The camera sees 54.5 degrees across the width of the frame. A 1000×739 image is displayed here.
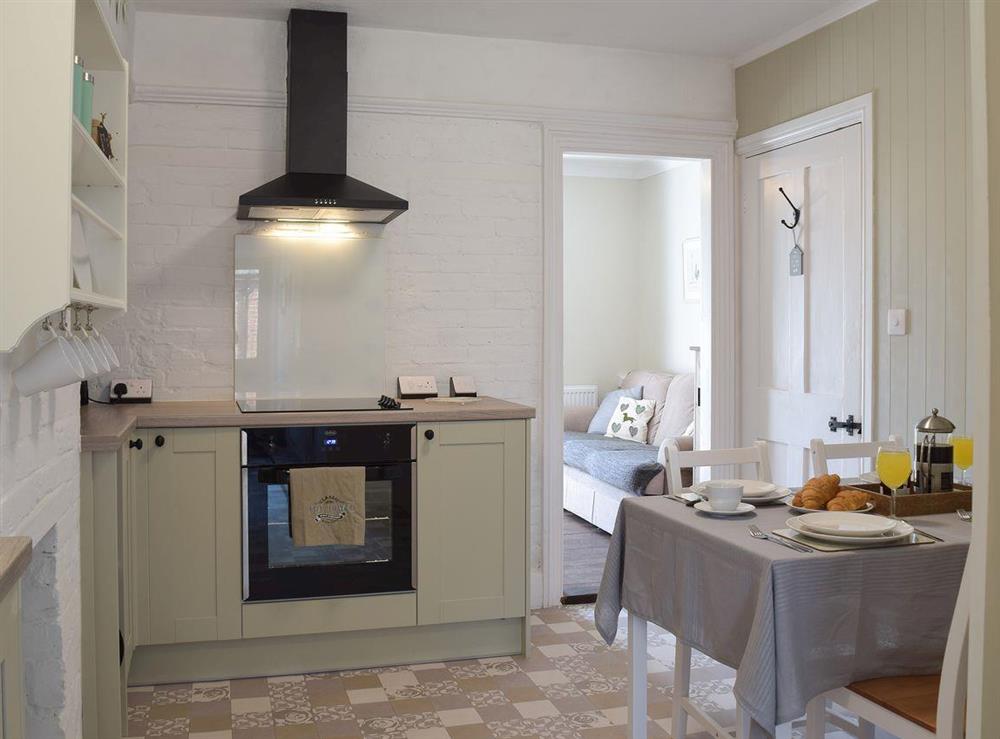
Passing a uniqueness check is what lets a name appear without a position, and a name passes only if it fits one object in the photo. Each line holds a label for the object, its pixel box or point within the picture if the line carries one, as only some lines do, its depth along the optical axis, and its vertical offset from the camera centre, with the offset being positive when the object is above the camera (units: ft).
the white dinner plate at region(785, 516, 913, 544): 6.86 -1.30
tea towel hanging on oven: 11.18 -1.76
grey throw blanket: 17.81 -2.09
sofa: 17.98 -2.06
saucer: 7.84 -1.27
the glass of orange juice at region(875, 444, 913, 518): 7.71 -0.92
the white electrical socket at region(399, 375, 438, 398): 13.52 -0.47
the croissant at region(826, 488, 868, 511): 7.78 -1.20
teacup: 7.85 -1.17
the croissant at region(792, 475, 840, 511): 8.02 -1.17
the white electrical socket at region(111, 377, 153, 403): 12.41 -0.47
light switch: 11.61 +0.37
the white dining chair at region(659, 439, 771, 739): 8.95 -1.26
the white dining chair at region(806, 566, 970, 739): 5.83 -2.31
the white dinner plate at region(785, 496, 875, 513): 7.86 -1.27
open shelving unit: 6.79 +1.26
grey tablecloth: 6.46 -1.79
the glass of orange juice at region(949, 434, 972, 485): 8.39 -0.86
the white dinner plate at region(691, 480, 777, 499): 8.47 -1.21
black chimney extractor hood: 12.60 +3.24
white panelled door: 12.63 +0.73
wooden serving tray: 7.98 -1.24
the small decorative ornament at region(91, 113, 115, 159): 6.77 +1.53
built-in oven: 11.18 -1.90
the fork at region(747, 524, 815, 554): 6.78 -1.35
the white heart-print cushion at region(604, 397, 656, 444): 21.54 -1.50
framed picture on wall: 22.34 +1.96
